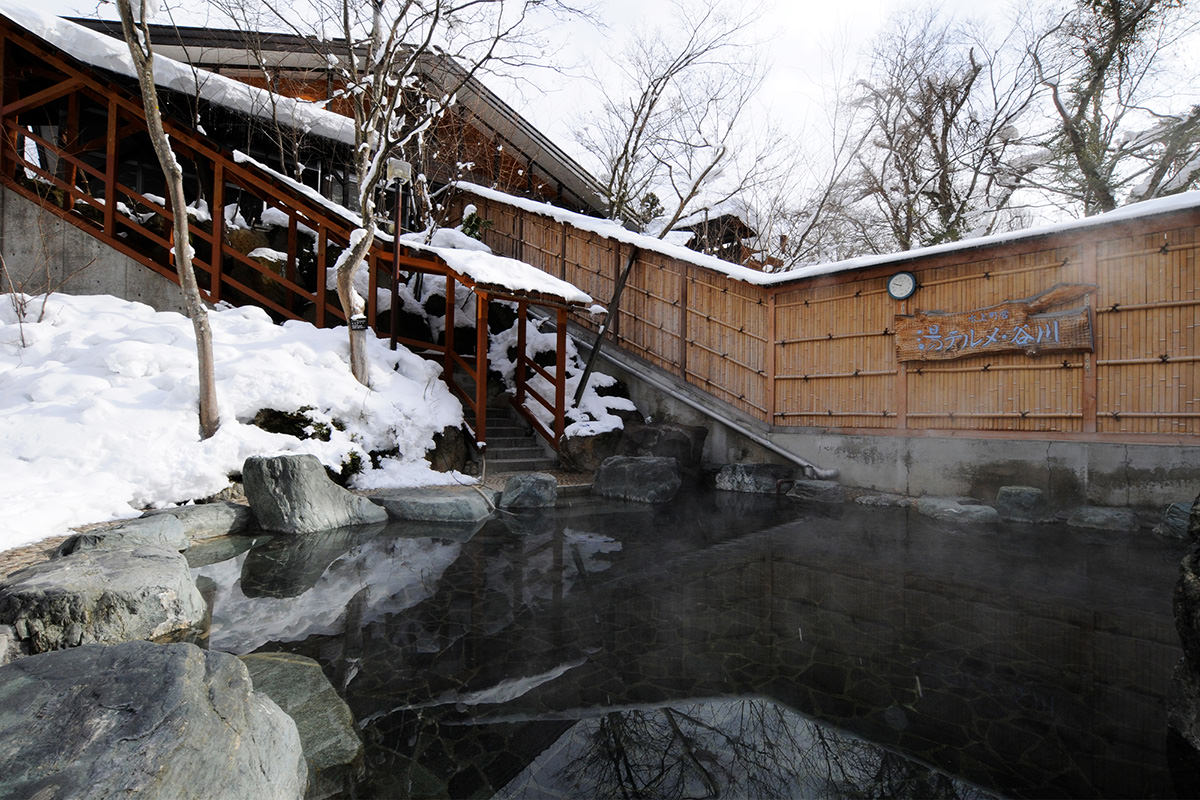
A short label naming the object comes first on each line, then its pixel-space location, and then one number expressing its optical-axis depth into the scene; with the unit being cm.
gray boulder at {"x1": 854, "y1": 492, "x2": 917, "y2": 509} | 873
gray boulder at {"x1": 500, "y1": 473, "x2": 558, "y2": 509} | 851
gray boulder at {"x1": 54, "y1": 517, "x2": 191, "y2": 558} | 463
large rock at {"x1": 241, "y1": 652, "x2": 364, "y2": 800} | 239
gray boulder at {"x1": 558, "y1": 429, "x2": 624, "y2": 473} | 1099
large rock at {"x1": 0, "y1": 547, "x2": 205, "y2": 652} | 317
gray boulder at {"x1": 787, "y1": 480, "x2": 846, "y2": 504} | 930
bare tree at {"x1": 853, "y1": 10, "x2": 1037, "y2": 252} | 1681
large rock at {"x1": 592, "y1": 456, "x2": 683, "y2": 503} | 934
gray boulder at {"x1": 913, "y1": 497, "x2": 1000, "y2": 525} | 770
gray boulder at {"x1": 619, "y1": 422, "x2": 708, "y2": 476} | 1098
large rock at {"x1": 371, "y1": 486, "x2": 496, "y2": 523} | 757
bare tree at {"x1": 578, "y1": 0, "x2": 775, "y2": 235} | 1689
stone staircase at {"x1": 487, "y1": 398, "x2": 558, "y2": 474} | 1066
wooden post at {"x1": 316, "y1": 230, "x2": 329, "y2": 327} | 1138
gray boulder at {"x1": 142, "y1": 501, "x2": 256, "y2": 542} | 623
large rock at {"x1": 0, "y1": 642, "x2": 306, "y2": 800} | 164
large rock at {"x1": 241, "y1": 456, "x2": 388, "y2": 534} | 666
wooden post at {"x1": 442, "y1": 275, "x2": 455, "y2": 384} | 1123
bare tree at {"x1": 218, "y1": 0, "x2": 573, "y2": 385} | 951
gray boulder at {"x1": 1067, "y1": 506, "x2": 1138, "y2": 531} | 696
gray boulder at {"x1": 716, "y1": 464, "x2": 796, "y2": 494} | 1015
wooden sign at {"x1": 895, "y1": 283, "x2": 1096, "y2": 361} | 775
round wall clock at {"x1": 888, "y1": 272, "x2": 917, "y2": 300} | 924
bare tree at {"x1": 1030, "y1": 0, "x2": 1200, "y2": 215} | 1301
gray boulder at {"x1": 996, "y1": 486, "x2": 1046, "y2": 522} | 766
